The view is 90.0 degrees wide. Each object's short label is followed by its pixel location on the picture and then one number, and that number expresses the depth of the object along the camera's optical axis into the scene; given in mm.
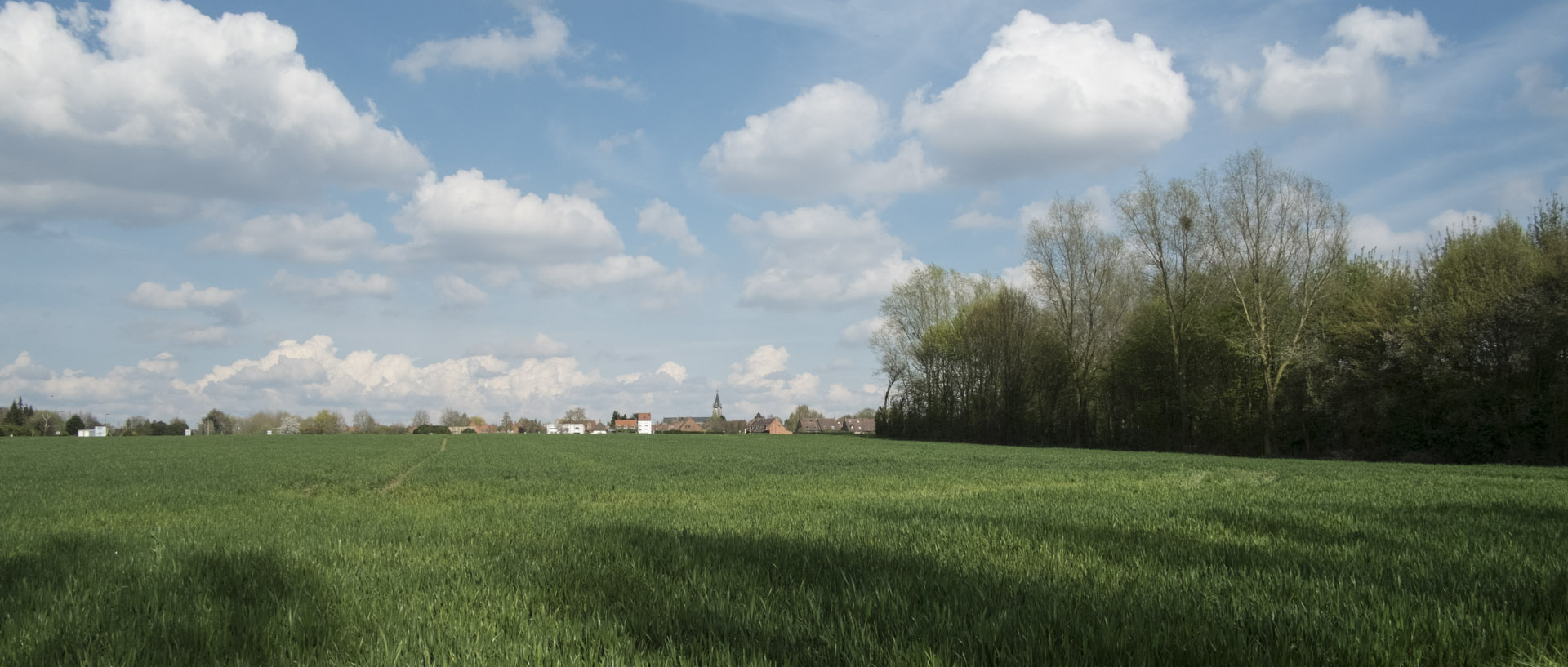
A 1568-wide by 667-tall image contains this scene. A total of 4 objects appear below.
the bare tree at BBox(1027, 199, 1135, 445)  50844
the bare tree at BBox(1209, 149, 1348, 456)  35250
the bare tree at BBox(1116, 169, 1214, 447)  40656
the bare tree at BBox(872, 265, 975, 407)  68000
